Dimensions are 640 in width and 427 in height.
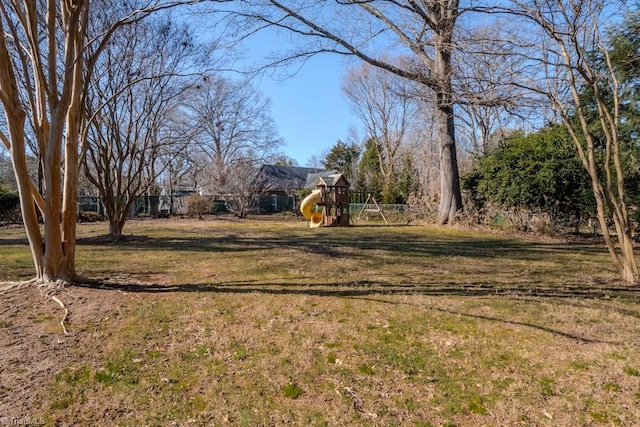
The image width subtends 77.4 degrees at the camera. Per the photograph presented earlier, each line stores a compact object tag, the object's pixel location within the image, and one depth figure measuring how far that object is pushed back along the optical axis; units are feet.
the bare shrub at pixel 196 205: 80.38
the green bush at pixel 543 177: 39.78
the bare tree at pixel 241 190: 83.10
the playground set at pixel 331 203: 58.70
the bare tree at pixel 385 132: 112.98
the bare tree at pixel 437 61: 24.84
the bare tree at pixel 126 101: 31.81
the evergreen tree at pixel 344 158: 139.44
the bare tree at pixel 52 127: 15.11
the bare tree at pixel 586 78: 16.10
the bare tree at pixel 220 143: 106.01
